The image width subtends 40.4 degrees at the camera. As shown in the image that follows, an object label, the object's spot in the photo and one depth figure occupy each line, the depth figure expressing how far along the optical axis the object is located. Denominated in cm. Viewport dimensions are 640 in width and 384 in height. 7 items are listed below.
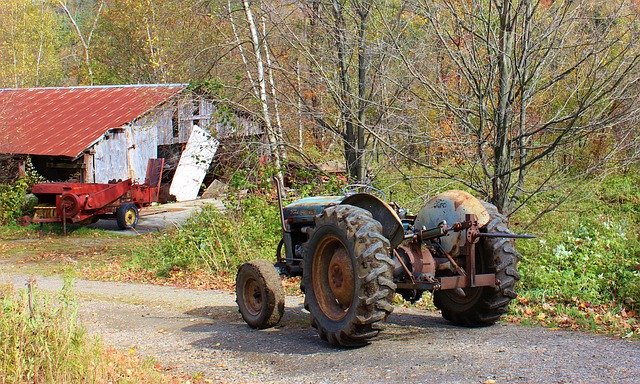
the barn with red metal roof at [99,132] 3083
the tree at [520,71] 1191
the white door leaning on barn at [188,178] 3353
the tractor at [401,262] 852
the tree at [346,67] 1552
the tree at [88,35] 5453
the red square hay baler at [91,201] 2653
